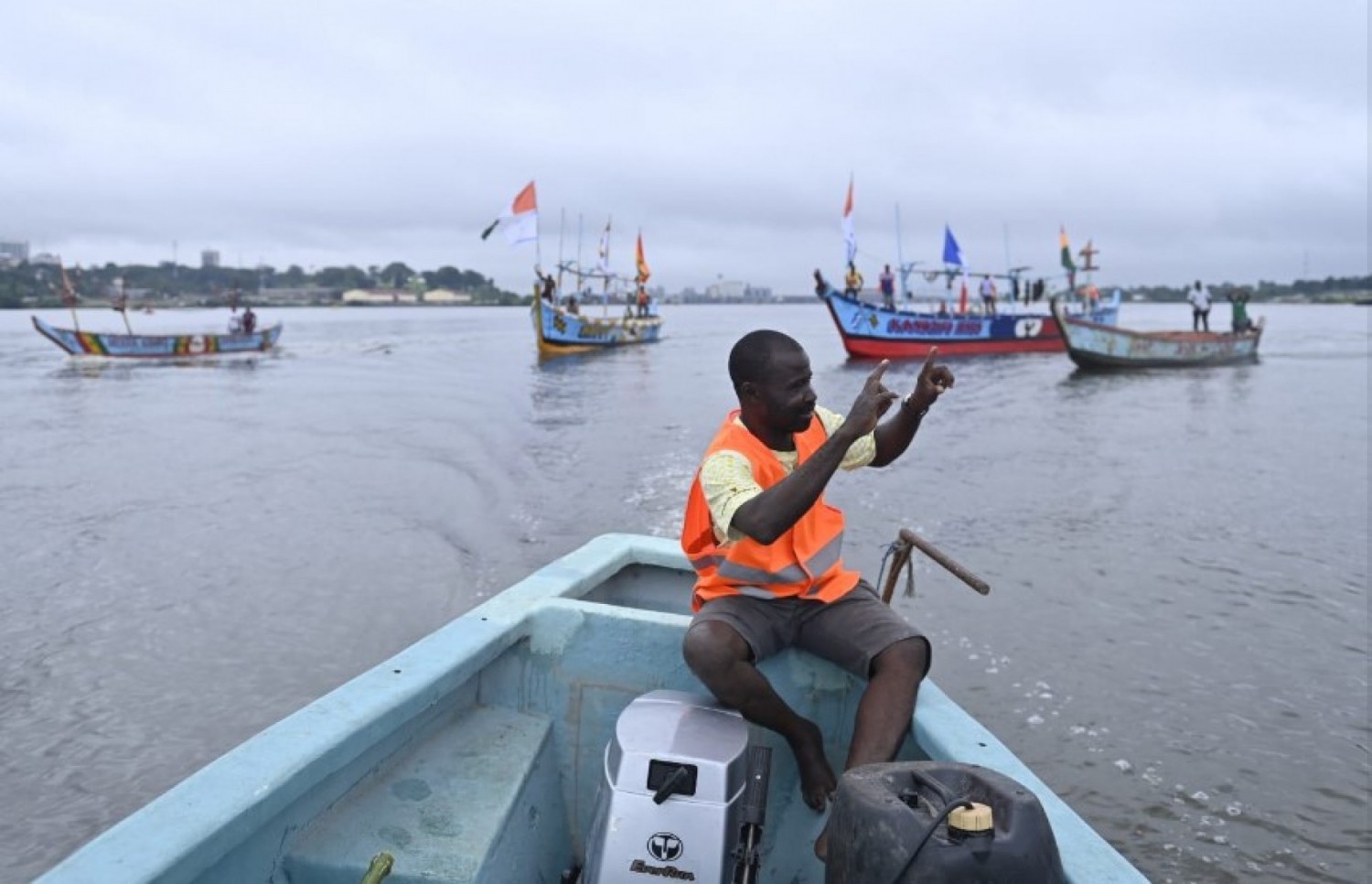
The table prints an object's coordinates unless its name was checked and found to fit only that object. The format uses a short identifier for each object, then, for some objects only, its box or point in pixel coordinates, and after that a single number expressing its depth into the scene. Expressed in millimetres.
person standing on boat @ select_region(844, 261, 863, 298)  29219
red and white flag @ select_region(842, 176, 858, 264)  29344
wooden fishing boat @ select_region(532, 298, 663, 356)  32656
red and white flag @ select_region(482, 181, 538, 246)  25875
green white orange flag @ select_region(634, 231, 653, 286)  41669
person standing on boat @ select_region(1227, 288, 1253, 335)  28866
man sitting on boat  2316
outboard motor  2021
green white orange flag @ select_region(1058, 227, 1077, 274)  34656
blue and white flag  32281
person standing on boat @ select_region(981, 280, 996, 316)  34344
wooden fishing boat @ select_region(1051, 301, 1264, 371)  24625
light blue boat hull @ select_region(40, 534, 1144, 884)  1820
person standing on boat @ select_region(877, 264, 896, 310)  32531
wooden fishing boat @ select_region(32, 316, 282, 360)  28438
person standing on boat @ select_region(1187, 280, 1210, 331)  30484
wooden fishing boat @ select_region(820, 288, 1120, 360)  29125
